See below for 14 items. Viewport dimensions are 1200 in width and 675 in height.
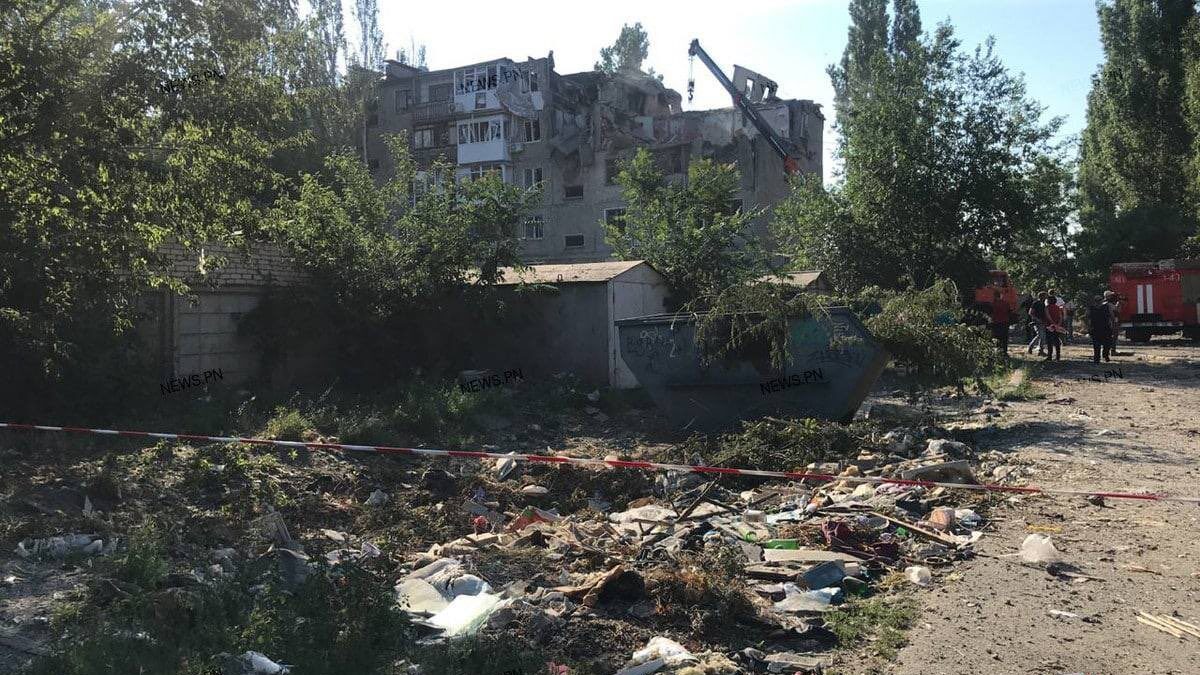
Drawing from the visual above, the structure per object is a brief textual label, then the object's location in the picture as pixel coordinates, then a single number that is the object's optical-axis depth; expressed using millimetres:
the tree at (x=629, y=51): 67312
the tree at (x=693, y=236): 17766
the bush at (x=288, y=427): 9938
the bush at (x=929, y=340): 10656
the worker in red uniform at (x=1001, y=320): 22578
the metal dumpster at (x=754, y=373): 10344
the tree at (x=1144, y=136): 32469
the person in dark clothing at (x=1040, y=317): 20219
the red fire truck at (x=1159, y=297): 26875
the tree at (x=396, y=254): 14695
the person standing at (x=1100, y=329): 19719
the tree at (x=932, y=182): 21672
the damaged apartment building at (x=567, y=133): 41344
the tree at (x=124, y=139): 7691
